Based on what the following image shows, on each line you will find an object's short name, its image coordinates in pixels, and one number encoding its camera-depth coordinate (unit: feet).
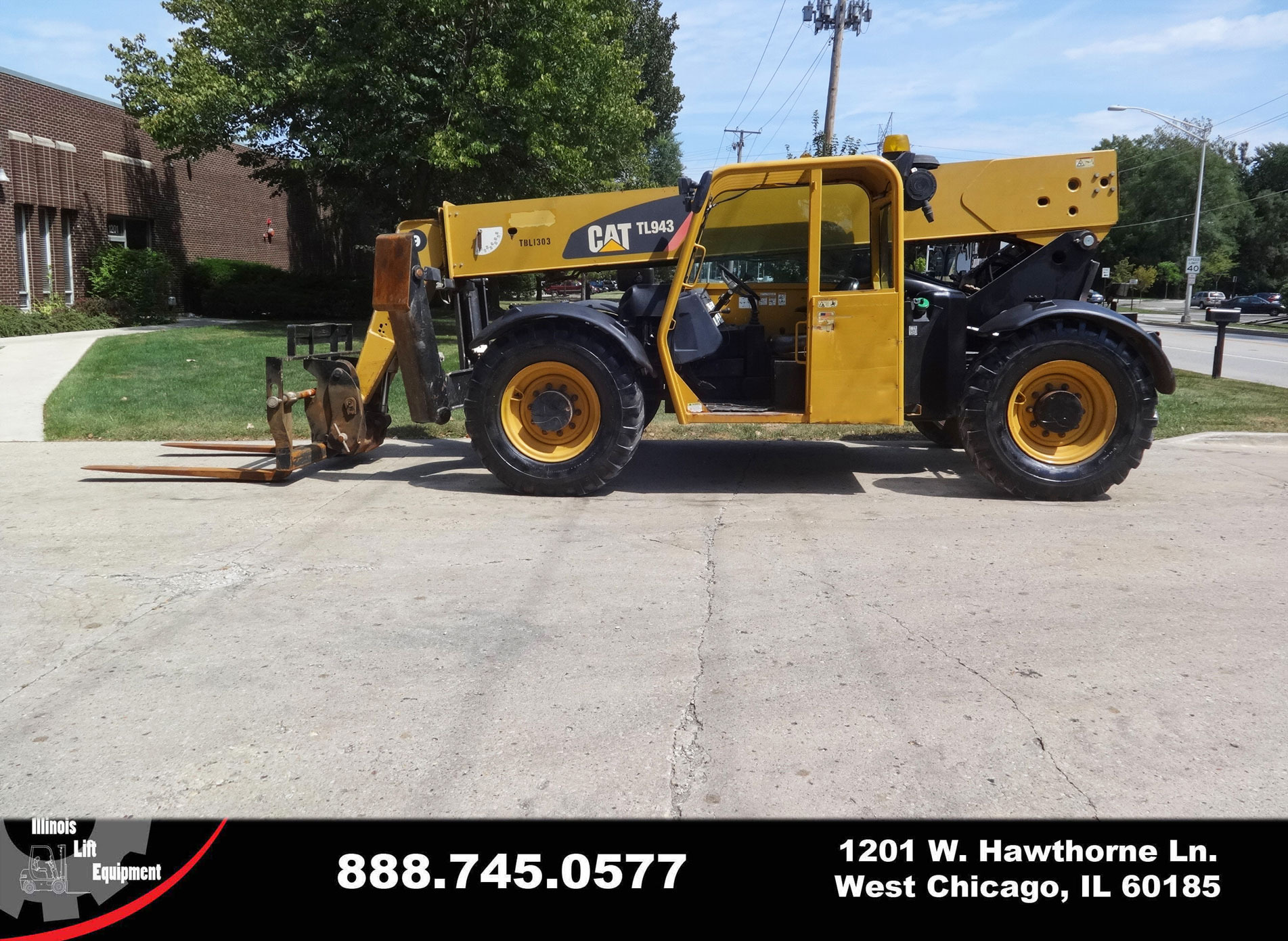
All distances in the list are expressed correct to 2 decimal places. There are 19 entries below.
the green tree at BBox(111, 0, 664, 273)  63.62
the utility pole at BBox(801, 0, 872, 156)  74.33
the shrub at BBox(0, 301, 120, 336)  63.98
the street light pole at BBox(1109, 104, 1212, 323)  118.32
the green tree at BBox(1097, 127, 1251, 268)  238.48
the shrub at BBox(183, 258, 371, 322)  86.07
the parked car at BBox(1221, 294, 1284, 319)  180.75
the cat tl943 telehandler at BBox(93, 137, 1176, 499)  23.75
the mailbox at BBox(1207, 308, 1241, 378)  46.56
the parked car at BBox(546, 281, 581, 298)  47.93
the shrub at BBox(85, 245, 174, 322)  75.66
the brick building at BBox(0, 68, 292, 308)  68.33
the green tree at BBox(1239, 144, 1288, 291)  243.81
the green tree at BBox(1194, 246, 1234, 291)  213.87
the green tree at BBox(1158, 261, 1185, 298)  217.56
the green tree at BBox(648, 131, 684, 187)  209.97
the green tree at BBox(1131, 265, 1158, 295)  177.27
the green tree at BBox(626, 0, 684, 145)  139.74
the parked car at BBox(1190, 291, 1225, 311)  167.53
